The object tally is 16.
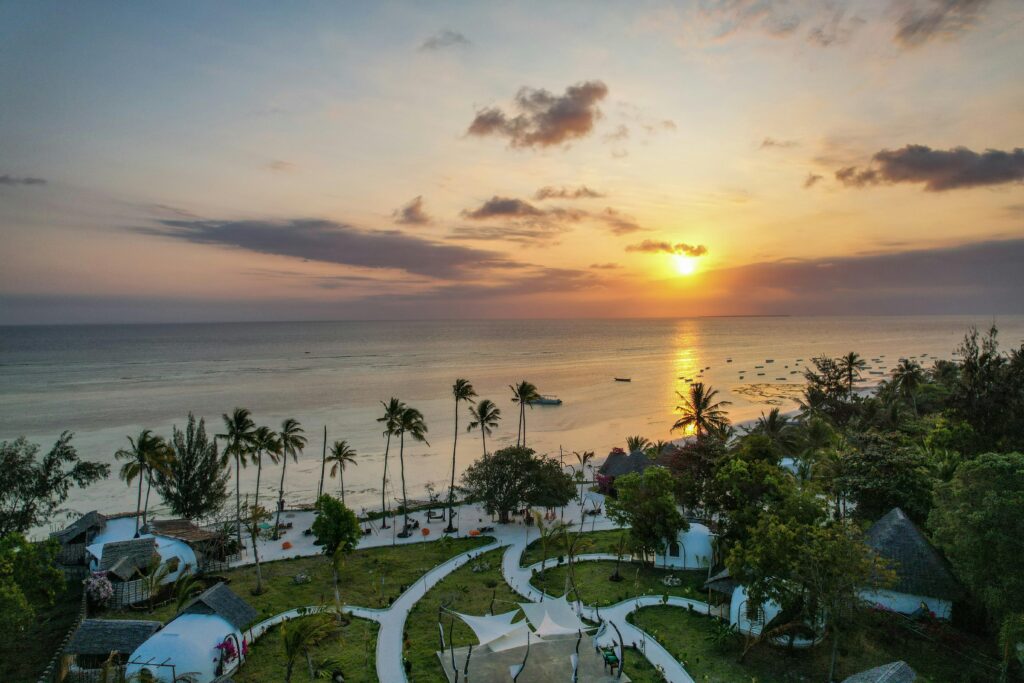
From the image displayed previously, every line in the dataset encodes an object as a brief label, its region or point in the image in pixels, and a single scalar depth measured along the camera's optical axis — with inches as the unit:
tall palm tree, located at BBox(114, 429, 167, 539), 1507.1
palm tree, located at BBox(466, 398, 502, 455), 2094.1
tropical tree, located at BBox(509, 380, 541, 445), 2214.6
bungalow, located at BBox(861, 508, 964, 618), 1088.8
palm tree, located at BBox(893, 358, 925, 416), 2736.2
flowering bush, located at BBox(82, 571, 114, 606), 1264.8
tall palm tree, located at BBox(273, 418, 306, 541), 1785.2
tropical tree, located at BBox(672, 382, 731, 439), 2000.5
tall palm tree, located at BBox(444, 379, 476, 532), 2086.5
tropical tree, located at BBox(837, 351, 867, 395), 2842.0
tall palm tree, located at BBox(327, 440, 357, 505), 1894.7
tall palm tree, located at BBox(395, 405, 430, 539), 1878.7
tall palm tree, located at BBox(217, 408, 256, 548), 1526.8
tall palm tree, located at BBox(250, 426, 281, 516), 1595.7
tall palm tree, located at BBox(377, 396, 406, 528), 1892.2
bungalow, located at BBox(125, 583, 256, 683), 950.4
